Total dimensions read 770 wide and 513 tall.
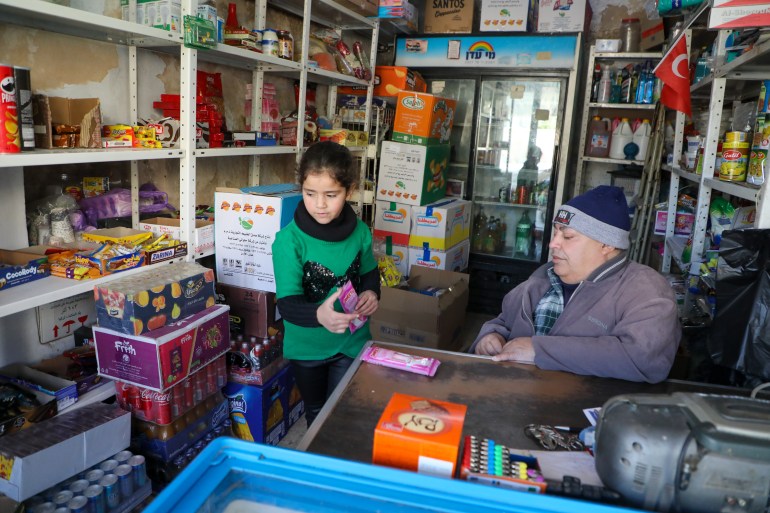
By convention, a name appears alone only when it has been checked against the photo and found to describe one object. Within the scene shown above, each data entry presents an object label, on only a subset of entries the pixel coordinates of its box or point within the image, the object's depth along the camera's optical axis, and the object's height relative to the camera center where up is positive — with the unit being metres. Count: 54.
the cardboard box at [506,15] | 4.72 +1.28
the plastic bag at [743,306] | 1.64 -0.39
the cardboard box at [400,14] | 4.37 +1.16
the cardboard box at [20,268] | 1.90 -0.47
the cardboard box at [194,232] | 2.58 -0.40
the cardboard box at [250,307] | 2.82 -0.81
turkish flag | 3.27 +0.59
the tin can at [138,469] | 2.13 -1.26
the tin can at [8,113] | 1.71 +0.07
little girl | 2.01 -0.44
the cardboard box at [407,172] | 4.45 -0.11
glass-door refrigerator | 4.83 +0.26
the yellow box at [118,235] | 2.32 -0.40
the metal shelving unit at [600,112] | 4.75 +0.54
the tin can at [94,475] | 2.01 -1.22
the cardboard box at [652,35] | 4.50 +1.13
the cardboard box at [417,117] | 4.38 +0.34
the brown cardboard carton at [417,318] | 3.59 -1.06
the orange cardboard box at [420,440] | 0.87 -0.45
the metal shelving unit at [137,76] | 1.82 +0.35
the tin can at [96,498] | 1.92 -1.24
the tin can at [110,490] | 1.98 -1.25
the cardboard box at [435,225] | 4.43 -0.53
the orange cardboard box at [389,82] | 4.57 +0.65
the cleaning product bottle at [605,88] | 4.85 +0.72
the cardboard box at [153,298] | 2.08 -0.61
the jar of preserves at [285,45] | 3.13 +0.61
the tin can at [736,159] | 2.23 +0.07
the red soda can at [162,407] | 2.23 -1.06
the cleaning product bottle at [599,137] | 5.06 +0.30
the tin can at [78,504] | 1.85 -1.22
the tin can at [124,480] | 2.06 -1.26
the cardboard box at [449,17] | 4.95 +1.30
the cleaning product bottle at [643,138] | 4.88 +0.30
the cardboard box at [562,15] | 4.57 +1.27
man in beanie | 1.59 -0.45
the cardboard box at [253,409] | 2.79 -1.32
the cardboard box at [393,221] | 4.55 -0.53
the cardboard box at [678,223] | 3.60 -0.33
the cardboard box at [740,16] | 1.61 +0.48
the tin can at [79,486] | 1.94 -1.23
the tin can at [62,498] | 1.85 -1.21
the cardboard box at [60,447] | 1.74 -1.04
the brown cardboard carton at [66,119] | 1.96 +0.08
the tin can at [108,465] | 2.07 -1.22
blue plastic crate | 0.80 -0.50
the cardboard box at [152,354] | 2.12 -0.82
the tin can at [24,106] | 1.78 +0.10
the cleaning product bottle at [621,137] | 4.95 +0.30
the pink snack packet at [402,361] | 1.58 -0.59
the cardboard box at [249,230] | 2.70 -0.40
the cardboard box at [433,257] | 4.47 -0.79
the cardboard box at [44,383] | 2.05 -0.94
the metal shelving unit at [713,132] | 1.95 +0.23
